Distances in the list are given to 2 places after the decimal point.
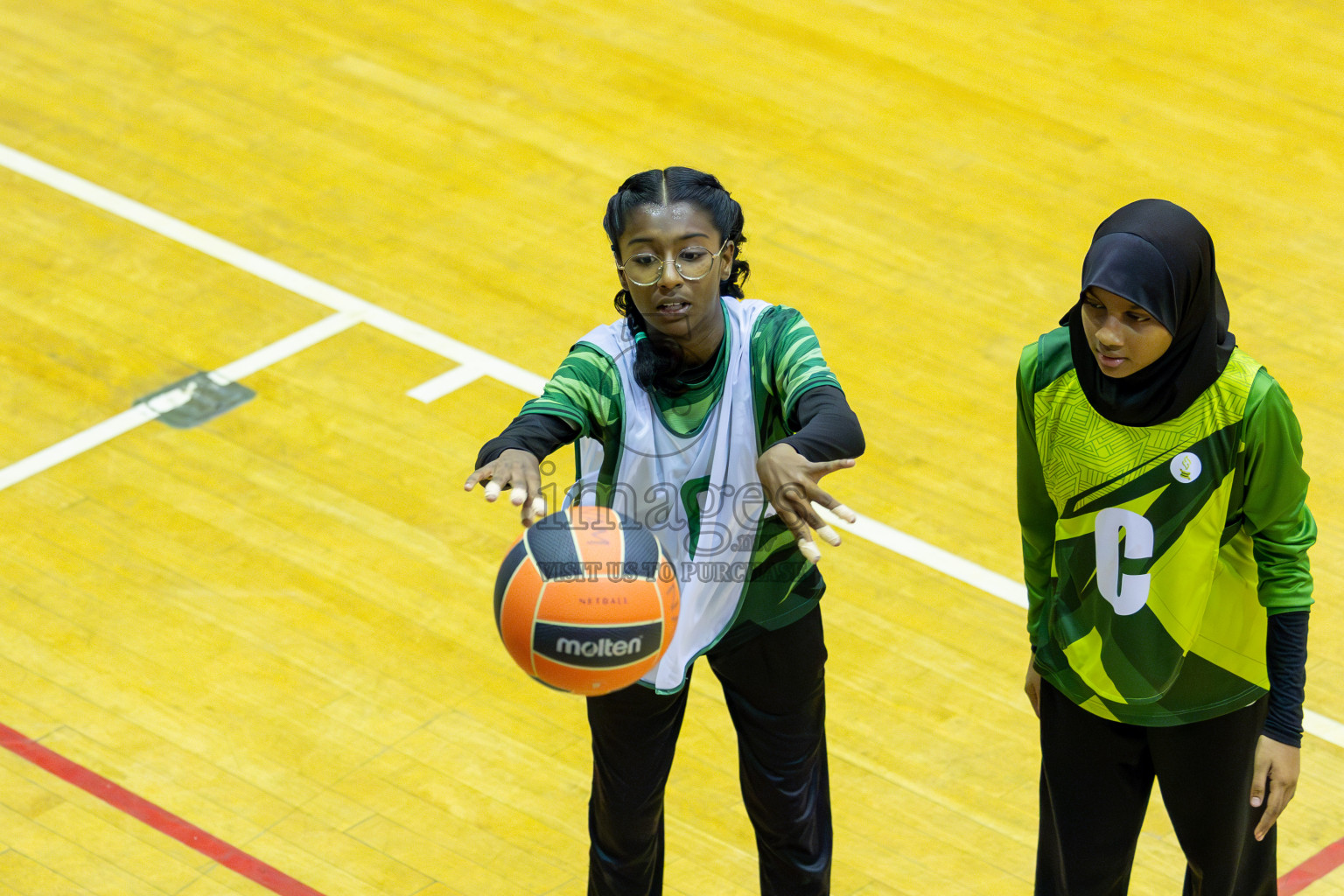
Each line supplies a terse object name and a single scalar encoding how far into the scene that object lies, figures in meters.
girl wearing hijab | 8.23
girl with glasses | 8.84
